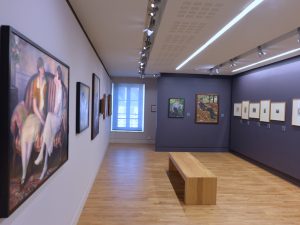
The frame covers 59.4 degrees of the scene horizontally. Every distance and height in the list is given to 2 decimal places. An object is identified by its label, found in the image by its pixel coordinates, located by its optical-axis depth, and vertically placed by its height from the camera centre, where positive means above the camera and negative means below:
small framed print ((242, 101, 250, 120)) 8.20 -0.10
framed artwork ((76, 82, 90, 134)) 3.43 -0.04
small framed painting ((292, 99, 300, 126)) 5.62 -0.11
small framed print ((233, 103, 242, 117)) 8.75 -0.09
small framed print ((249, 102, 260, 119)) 7.52 -0.09
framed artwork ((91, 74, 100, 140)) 4.98 -0.01
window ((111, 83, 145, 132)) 11.43 -0.16
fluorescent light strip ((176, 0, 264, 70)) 2.90 +1.12
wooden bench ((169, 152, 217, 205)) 4.41 -1.40
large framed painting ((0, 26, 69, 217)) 1.34 -0.10
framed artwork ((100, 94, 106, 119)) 6.61 -0.07
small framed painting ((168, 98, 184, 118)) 9.50 -0.07
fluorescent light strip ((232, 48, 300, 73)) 5.16 +1.13
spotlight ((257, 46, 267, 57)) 4.96 +1.06
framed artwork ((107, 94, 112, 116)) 8.83 -0.01
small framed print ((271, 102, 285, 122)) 6.23 -0.08
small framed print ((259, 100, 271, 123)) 6.90 -0.10
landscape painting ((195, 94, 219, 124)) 9.59 -0.08
